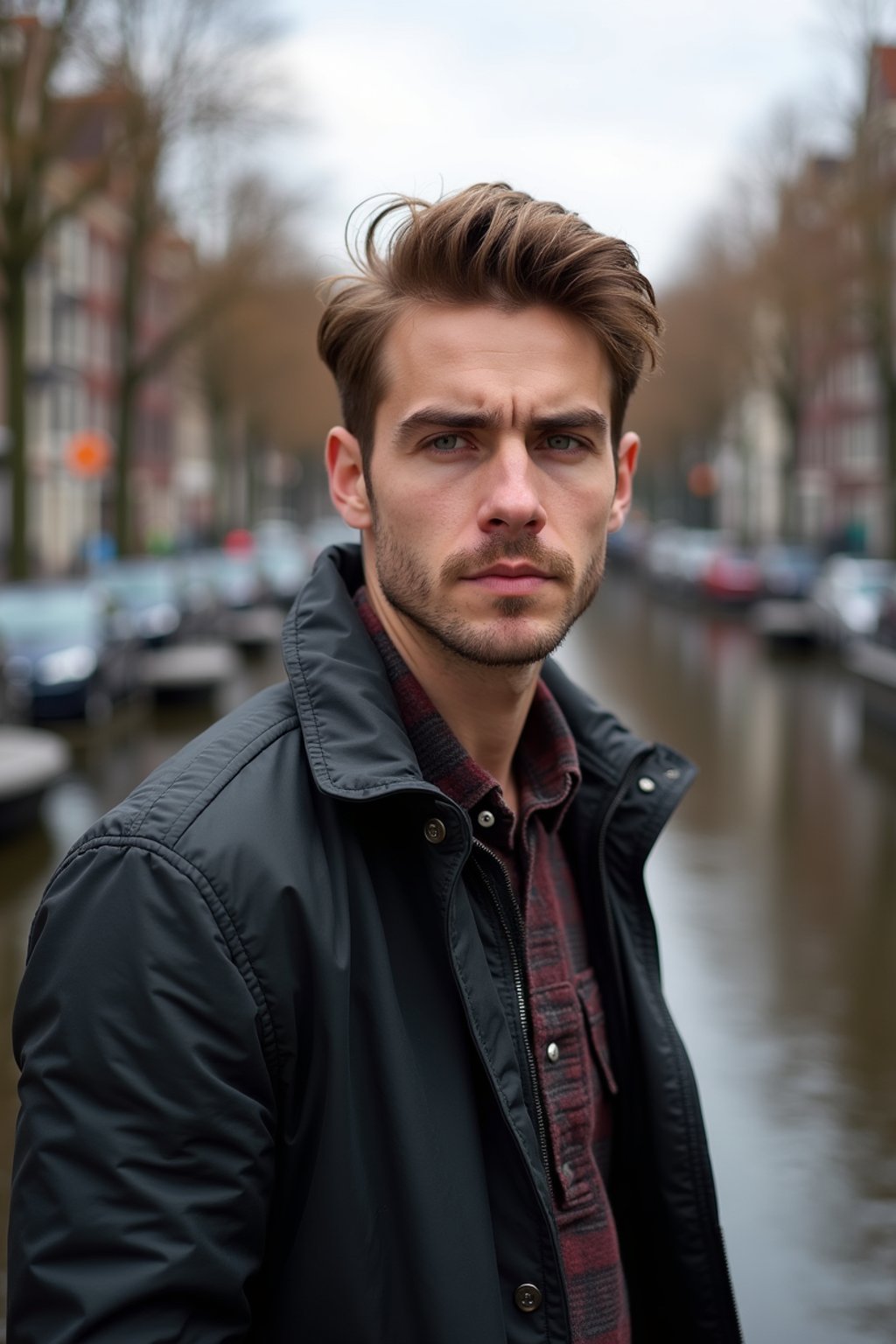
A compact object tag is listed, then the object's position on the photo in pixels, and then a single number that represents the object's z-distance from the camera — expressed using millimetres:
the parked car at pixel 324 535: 49594
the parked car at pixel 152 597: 21922
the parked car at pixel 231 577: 30297
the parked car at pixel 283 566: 36906
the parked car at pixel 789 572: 34000
